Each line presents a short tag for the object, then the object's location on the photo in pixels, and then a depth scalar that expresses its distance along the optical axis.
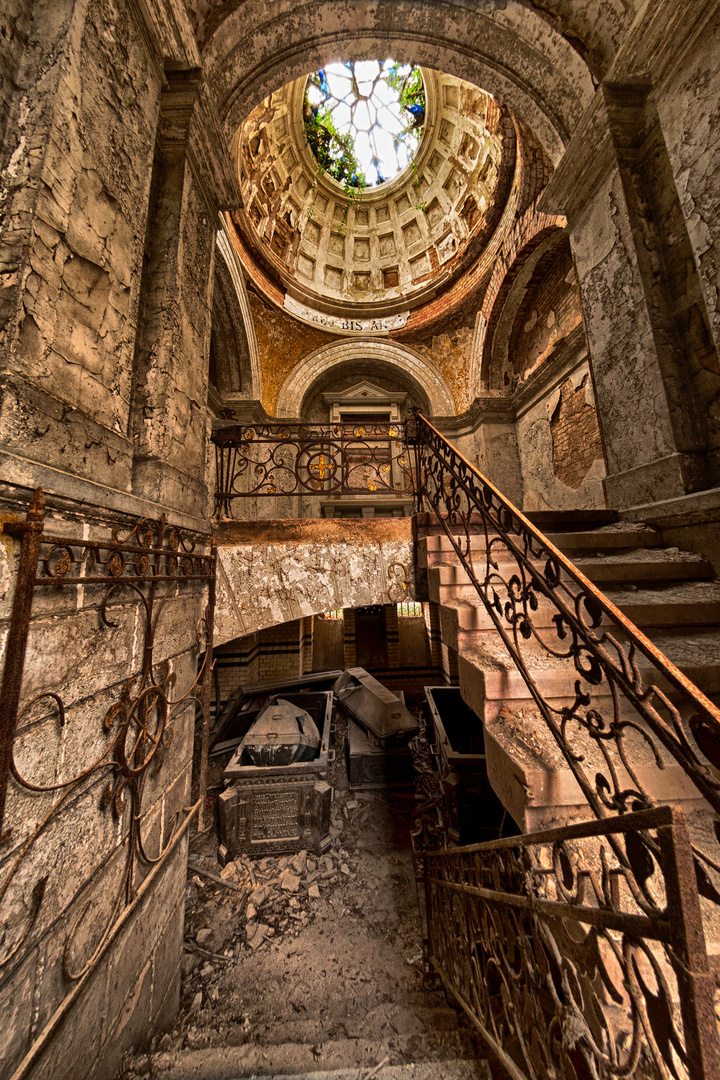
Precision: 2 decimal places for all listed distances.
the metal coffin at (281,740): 4.61
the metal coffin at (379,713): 5.79
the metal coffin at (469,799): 4.17
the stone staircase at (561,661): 1.64
